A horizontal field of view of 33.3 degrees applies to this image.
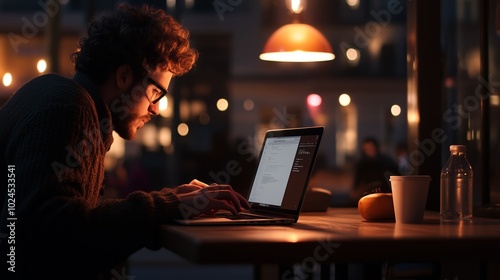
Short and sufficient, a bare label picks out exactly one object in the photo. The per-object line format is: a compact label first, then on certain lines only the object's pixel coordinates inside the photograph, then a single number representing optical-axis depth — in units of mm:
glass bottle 2672
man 2027
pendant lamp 4082
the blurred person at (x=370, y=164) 7789
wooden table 1683
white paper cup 2436
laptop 2379
